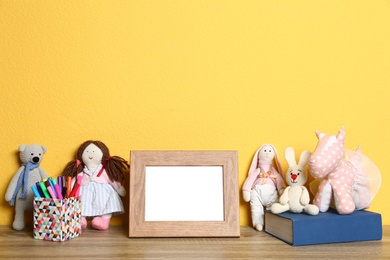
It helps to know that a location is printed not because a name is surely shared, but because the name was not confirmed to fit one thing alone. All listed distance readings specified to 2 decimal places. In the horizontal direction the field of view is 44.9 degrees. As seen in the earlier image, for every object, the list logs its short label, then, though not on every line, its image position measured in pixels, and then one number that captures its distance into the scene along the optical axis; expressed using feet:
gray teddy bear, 4.06
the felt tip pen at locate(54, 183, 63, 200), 3.69
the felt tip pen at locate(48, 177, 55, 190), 3.70
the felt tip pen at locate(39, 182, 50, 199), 3.68
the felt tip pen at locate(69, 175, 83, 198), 3.76
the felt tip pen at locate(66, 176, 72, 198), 3.75
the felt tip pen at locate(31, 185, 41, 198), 3.67
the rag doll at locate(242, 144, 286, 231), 4.11
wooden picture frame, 3.72
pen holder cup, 3.59
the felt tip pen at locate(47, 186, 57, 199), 3.66
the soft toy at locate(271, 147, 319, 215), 3.75
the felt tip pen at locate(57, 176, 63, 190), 3.75
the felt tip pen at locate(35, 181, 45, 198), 3.71
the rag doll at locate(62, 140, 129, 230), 4.03
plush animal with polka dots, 3.67
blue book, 3.47
